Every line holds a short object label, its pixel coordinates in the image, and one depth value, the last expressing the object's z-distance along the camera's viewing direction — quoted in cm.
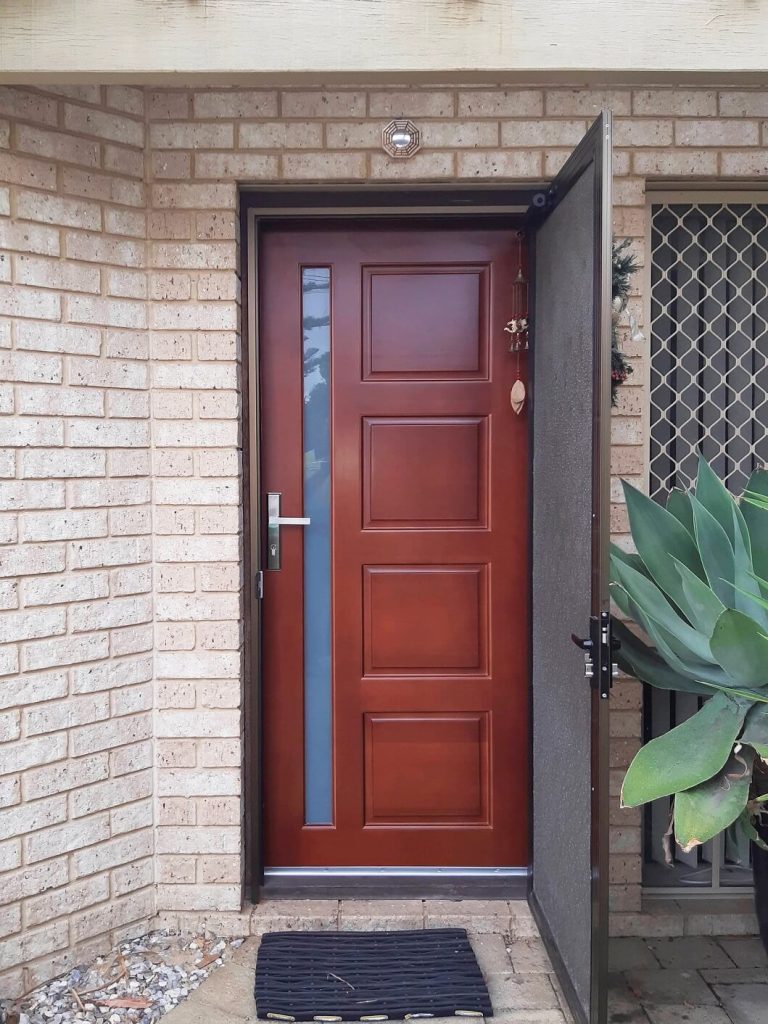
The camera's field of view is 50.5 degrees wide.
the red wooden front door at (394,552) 267
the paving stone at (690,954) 245
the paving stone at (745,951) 246
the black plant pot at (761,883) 220
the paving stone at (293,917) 256
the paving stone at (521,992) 222
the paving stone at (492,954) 237
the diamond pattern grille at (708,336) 262
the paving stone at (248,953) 240
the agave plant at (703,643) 183
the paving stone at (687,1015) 219
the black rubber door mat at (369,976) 218
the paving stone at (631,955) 243
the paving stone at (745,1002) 220
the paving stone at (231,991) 221
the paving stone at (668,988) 228
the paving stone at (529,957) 237
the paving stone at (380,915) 256
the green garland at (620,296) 242
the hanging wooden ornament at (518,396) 262
